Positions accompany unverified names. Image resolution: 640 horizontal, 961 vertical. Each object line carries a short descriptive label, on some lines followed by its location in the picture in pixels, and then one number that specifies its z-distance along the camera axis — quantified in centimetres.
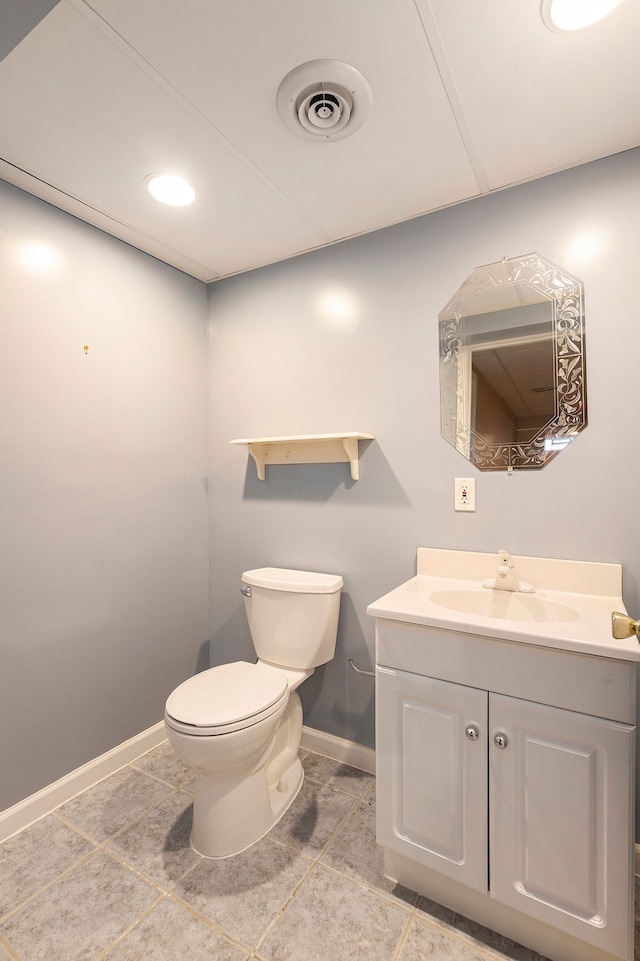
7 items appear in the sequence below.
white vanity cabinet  104
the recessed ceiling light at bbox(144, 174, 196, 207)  155
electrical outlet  168
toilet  140
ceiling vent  115
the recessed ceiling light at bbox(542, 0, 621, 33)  99
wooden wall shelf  185
